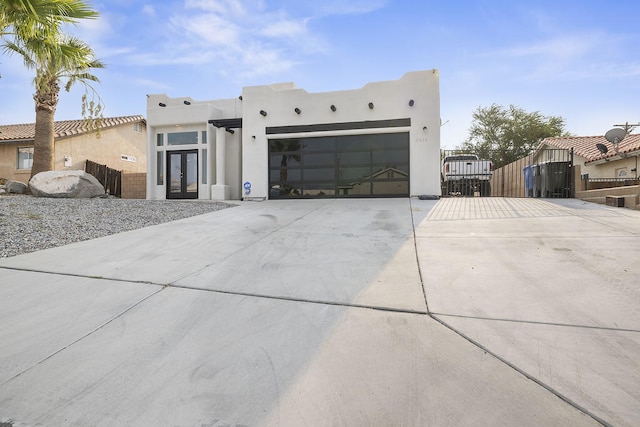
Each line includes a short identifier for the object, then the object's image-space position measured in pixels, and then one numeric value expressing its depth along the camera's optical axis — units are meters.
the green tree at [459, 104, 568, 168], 30.16
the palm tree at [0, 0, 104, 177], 6.76
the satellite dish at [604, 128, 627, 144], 12.89
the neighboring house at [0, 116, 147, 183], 19.45
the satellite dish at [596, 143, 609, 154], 15.16
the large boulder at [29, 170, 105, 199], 12.27
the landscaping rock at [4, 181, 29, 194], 14.03
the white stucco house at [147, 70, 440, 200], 12.34
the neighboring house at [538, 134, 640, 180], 13.84
